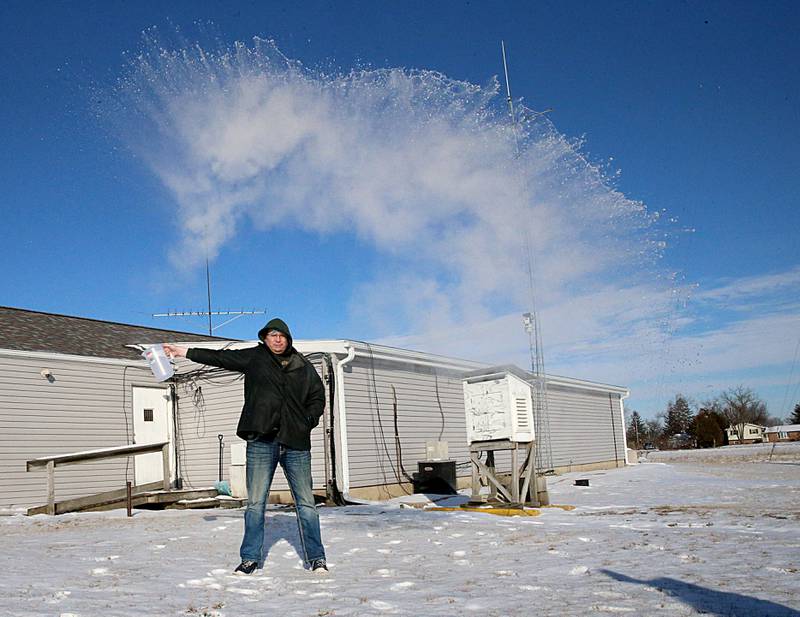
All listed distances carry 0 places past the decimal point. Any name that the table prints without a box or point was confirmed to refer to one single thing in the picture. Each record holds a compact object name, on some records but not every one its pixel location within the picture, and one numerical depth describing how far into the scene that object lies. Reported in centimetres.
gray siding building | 1343
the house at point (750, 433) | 7694
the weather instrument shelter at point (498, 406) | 1089
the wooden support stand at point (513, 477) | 1080
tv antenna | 2553
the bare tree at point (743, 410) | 8675
